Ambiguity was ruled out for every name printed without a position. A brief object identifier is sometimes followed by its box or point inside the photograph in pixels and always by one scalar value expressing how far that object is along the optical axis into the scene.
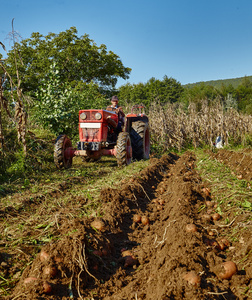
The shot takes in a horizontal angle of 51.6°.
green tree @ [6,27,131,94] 25.57
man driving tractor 7.48
